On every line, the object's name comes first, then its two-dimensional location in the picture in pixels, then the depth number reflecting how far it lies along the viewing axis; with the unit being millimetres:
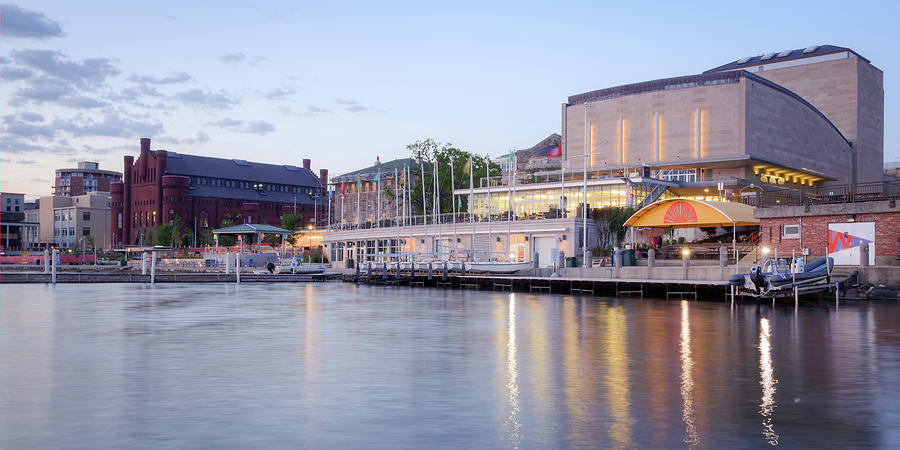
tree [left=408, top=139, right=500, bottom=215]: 104562
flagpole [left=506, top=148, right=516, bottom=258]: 73288
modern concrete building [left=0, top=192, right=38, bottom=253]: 184500
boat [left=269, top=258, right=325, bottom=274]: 91125
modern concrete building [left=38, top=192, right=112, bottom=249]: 196750
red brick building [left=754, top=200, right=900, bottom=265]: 46500
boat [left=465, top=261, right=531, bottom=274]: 67688
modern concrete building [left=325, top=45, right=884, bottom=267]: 80938
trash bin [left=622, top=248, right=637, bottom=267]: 60531
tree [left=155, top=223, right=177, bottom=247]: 148750
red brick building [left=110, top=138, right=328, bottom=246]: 157500
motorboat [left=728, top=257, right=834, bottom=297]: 42438
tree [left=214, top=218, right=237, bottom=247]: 145500
